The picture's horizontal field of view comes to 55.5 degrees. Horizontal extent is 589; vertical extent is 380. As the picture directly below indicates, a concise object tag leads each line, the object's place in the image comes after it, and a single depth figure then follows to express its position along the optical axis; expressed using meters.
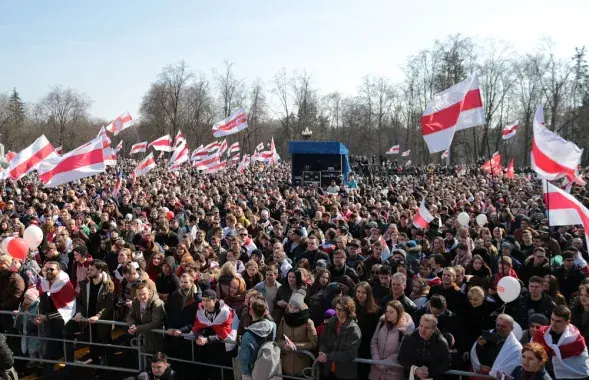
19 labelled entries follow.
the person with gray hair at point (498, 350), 5.16
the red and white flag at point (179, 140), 27.72
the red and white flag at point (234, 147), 41.81
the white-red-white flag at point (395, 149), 42.42
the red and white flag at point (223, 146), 31.03
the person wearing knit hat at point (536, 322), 5.64
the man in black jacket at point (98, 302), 7.64
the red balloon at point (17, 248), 8.70
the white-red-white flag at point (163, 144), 24.53
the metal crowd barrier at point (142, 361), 5.66
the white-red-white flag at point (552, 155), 8.22
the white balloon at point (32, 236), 9.80
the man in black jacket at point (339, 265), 8.34
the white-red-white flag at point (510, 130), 29.07
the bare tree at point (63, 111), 84.38
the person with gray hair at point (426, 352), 5.32
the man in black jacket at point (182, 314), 6.89
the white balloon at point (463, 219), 12.08
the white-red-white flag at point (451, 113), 10.80
